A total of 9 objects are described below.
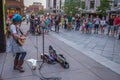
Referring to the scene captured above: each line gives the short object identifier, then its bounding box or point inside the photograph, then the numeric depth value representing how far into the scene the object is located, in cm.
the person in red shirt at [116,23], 1371
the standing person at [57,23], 1589
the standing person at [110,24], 1479
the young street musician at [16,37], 460
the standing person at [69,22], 1810
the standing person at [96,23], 1591
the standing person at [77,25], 1786
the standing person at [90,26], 1579
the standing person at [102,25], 1590
